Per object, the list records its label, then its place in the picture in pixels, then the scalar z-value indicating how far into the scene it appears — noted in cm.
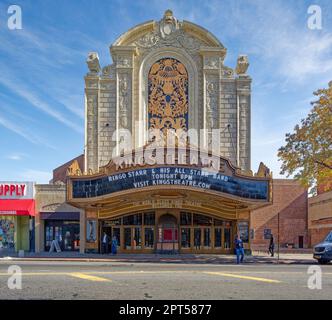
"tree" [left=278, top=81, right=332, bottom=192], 3103
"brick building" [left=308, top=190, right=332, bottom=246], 4681
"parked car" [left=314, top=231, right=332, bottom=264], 2733
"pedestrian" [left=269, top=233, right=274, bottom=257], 3398
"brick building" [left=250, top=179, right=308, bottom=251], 4903
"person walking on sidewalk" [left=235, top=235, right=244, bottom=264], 2808
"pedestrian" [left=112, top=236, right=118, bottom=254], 3388
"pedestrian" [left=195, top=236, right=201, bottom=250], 3584
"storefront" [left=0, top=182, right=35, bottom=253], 3759
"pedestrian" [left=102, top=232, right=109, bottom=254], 3500
